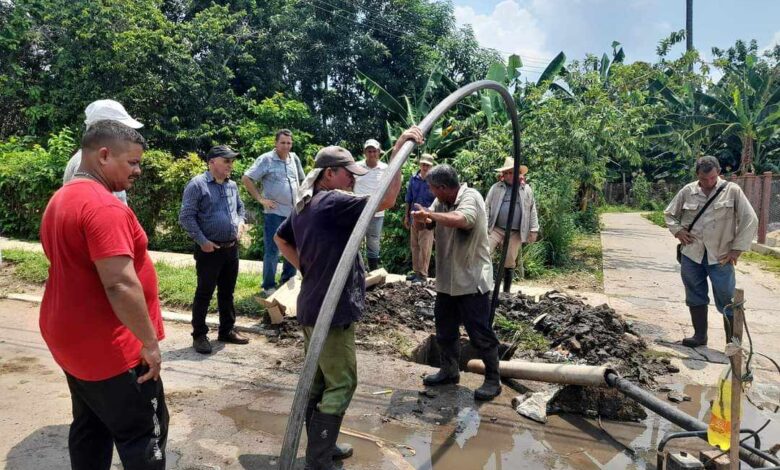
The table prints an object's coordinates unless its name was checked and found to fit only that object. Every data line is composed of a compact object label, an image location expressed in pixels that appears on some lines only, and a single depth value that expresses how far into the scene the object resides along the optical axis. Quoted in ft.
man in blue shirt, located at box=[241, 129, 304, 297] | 21.95
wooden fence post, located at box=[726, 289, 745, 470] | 7.54
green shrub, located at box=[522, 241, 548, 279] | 31.42
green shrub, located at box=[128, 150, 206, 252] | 34.30
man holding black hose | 10.52
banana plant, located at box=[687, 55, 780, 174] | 64.28
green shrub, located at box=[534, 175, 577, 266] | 33.86
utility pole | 103.45
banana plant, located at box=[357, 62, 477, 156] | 43.50
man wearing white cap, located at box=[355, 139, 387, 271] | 24.89
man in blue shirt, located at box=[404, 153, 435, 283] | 25.48
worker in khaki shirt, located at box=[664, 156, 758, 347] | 18.79
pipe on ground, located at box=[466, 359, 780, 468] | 10.13
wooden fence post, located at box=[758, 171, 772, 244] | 41.52
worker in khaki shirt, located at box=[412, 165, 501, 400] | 14.40
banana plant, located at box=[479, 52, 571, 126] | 44.34
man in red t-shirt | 7.52
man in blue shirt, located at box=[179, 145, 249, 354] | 16.81
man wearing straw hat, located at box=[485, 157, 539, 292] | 23.89
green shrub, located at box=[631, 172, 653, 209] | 97.40
